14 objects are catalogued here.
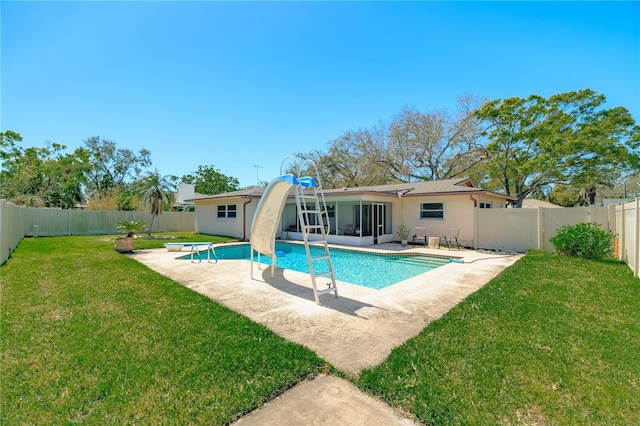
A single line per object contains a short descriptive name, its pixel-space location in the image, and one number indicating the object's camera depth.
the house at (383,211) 14.47
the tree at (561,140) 20.30
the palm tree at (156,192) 18.12
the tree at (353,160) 32.12
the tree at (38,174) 28.16
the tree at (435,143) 28.30
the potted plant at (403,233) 15.21
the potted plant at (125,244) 12.23
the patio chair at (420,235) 15.23
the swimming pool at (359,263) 9.02
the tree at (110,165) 34.88
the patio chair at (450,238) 14.42
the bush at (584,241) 9.12
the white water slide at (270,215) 6.84
